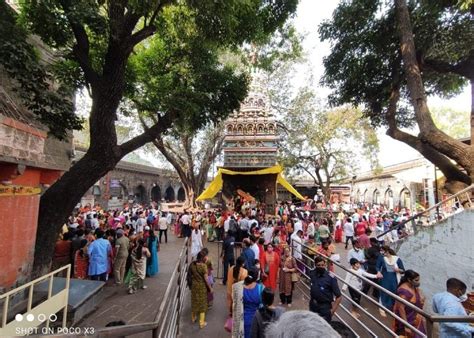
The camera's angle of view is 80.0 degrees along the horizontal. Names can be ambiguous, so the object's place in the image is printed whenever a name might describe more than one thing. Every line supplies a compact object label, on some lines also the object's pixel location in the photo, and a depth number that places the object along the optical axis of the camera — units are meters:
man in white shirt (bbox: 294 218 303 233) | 10.06
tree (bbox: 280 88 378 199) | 20.80
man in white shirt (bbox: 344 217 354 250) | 11.77
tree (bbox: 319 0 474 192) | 8.38
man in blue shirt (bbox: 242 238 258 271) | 5.83
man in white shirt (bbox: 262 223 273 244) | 9.44
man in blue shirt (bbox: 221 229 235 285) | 6.99
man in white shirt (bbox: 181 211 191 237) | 13.45
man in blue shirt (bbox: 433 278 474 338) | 3.30
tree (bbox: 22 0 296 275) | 5.36
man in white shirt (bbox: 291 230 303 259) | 7.66
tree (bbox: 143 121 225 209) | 21.77
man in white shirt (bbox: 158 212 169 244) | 12.96
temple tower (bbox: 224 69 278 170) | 16.83
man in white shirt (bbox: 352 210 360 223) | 13.24
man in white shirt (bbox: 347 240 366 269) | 6.78
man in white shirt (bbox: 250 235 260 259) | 6.50
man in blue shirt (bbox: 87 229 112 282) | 7.21
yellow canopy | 14.79
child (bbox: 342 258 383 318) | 5.78
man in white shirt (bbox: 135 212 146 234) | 11.63
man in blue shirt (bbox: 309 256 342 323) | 4.21
